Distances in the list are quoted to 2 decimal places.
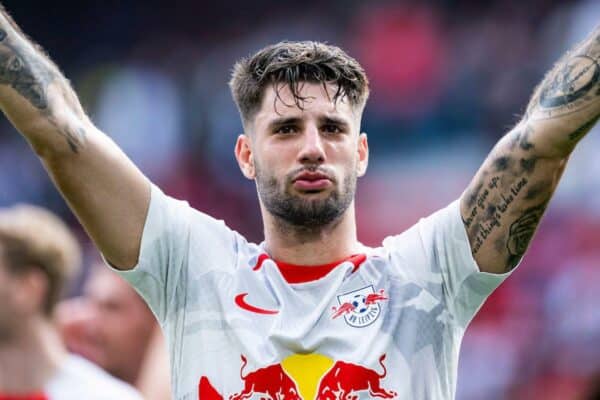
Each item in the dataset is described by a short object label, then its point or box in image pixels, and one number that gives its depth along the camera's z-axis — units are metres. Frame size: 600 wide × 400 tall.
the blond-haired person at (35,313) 11.36
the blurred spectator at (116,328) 12.49
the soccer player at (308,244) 6.99
